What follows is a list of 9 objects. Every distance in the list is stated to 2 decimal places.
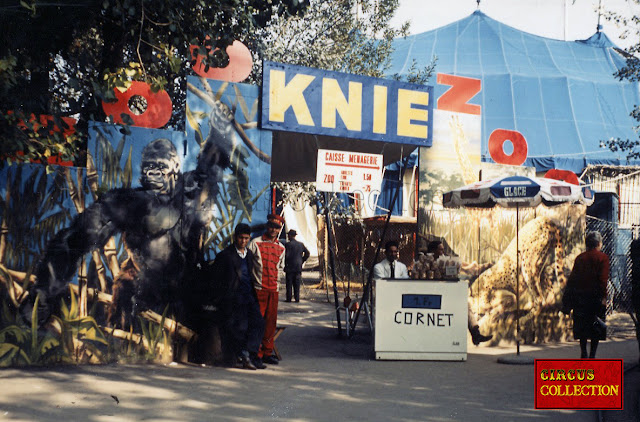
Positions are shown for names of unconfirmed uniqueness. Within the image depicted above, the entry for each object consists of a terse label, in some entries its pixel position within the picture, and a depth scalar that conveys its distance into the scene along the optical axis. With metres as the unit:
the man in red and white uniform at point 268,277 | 9.79
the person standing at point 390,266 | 11.06
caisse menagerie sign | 11.27
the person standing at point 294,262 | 18.00
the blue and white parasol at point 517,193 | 10.58
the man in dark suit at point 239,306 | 9.41
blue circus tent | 31.24
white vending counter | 10.37
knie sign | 10.55
